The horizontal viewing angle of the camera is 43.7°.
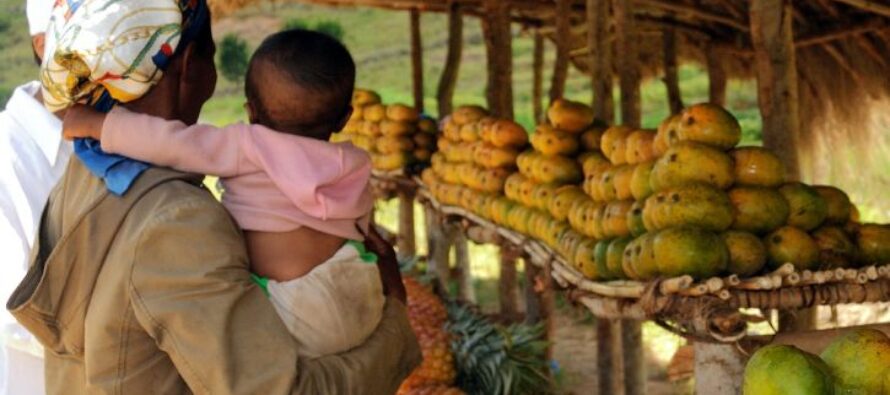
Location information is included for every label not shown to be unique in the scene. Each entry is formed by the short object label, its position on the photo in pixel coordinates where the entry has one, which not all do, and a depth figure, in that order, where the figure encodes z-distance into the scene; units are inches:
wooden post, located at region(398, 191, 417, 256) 302.2
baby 74.9
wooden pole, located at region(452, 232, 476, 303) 303.1
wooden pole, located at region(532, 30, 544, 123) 343.0
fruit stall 114.0
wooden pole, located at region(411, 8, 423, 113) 304.5
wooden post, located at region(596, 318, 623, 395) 209.6
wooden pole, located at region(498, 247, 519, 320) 278.5
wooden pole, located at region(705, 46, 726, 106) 314.2
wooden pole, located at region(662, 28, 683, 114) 280.5
